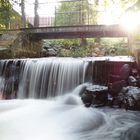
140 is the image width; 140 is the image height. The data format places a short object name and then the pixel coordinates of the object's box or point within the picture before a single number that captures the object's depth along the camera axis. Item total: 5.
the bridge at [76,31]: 8.55
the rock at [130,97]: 5.43
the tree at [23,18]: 11.10
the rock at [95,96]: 5.71
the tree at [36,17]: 11.39
